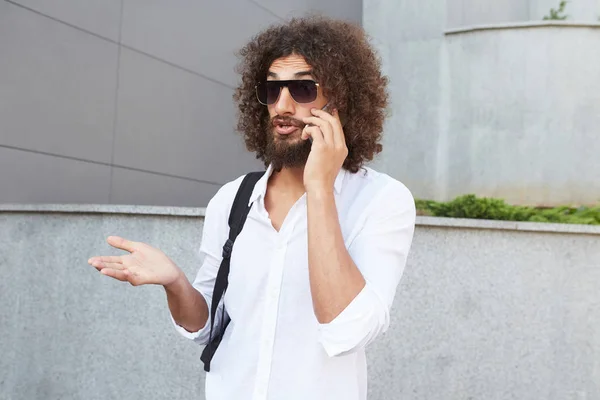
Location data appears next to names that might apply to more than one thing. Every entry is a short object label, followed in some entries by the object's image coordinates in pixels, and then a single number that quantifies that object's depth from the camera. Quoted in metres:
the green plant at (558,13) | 10.86
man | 1.72
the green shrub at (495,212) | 6.58
